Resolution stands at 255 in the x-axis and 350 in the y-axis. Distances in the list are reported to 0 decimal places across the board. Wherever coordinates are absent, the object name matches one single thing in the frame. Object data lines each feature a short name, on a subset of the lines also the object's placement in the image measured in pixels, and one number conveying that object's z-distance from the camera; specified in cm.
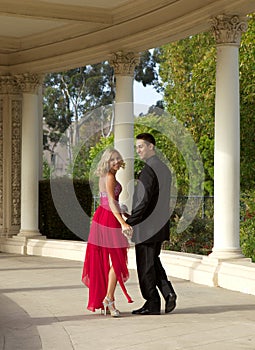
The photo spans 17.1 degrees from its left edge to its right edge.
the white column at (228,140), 2030
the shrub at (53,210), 3225
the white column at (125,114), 2588
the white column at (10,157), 3125
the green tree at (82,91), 8256
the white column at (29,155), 3011
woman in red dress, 1576
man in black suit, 1570
